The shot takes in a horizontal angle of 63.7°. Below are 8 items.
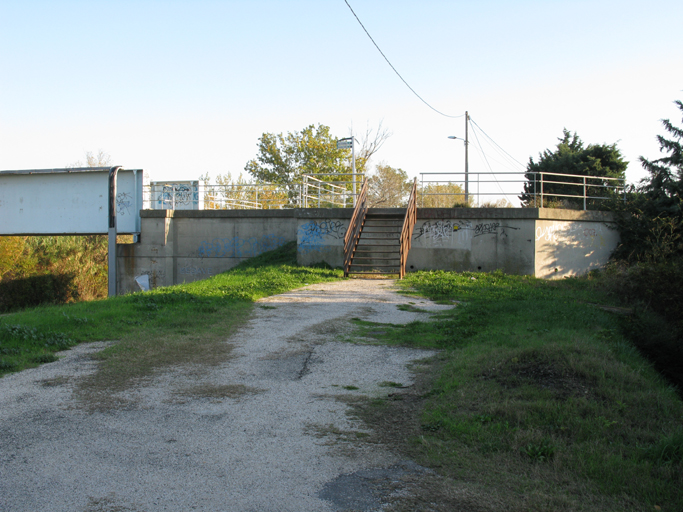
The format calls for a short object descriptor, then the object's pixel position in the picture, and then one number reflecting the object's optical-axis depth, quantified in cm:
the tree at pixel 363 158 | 3991
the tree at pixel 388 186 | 4988
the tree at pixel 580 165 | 2942
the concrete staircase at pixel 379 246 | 1696
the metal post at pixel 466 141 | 3281
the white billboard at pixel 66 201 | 2128
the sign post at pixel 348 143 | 2664
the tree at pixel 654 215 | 1753
